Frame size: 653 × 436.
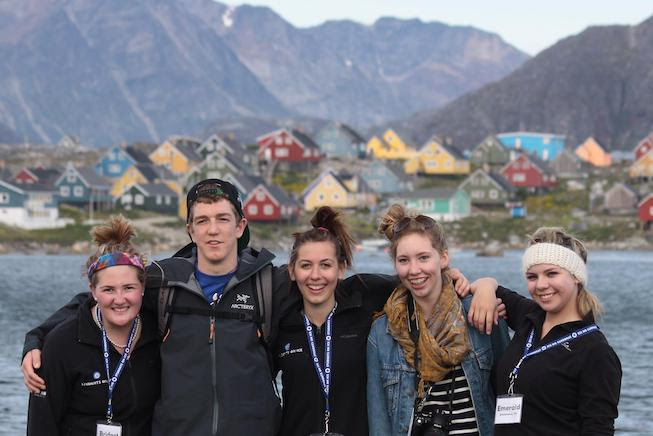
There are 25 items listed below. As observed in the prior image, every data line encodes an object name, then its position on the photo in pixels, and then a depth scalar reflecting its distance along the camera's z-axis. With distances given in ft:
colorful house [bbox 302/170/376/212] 365.20
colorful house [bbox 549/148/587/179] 436.35
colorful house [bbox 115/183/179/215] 357.41
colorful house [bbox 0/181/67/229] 340.18
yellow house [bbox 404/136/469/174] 435.12
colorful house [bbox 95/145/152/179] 421.59
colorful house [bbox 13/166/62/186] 379.14
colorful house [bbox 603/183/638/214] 370.73
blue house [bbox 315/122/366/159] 474.08
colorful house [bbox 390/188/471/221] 365.20
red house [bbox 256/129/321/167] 424.87
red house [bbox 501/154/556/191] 404.57
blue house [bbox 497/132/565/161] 558.97
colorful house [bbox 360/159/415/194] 407.64
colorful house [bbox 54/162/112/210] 365.20
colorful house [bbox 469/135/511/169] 464.24
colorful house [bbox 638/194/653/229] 351.67
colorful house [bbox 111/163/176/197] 376.68
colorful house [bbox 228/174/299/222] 344.28
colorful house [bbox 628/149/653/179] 421.59
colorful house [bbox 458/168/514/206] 385.09
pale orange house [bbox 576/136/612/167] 526.16
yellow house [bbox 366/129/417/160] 493.77
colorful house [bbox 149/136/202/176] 434.71
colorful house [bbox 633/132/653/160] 483.51
